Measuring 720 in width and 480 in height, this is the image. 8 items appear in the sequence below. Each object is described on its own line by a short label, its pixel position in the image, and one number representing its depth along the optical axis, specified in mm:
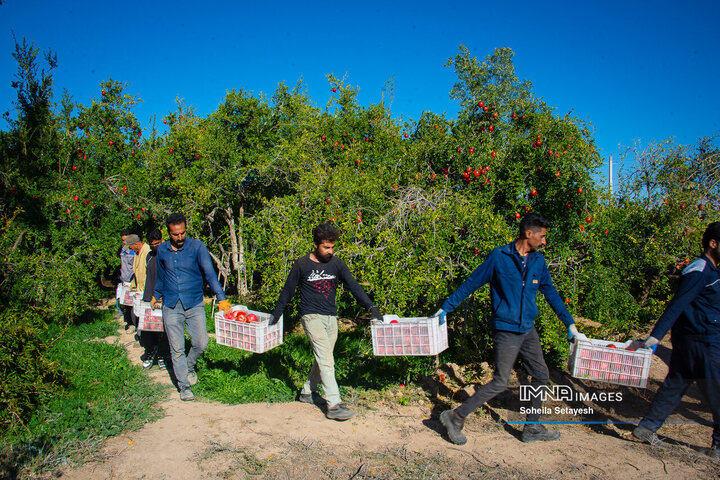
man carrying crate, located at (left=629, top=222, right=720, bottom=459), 3434
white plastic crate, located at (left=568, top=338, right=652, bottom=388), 3639
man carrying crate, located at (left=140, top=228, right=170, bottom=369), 5145
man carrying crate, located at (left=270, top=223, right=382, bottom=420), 4031
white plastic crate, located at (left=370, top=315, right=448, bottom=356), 3932
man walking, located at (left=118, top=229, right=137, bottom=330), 7258
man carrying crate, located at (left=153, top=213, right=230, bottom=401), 4520
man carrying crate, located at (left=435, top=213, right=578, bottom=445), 3578
